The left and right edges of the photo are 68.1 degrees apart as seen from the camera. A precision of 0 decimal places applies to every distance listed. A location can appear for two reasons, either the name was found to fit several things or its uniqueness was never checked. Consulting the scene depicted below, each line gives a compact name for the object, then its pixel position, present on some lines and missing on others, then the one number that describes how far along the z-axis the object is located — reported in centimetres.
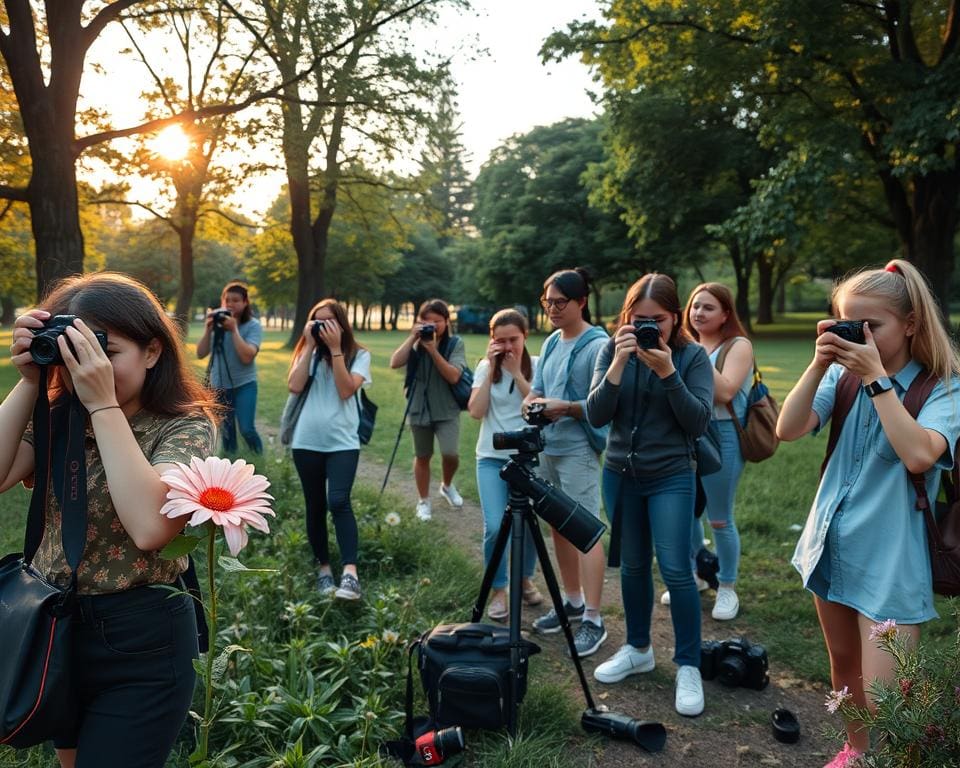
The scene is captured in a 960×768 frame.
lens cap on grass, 320
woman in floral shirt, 159
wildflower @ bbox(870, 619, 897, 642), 179
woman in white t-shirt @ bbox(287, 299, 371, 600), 447
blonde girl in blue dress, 228
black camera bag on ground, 288
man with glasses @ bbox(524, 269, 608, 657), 403
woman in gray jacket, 343
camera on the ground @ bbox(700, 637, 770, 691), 363
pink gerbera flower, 144
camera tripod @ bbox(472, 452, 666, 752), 294
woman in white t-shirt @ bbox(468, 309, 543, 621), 422
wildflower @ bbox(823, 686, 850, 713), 178
